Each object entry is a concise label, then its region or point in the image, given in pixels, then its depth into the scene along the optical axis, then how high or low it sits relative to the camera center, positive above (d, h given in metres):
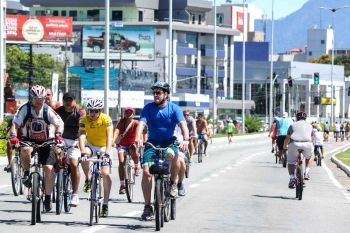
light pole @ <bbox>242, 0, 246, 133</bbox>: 109.53 -5.30
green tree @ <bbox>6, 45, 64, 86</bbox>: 140.50 -0.69
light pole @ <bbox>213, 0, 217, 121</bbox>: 99.63 -3.67
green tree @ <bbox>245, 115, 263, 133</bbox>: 116.88 -6.37
